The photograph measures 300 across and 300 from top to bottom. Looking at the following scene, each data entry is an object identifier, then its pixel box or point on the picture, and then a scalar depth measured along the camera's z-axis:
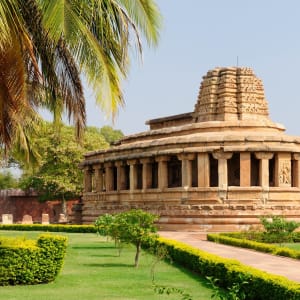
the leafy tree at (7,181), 77.25
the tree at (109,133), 87.01
